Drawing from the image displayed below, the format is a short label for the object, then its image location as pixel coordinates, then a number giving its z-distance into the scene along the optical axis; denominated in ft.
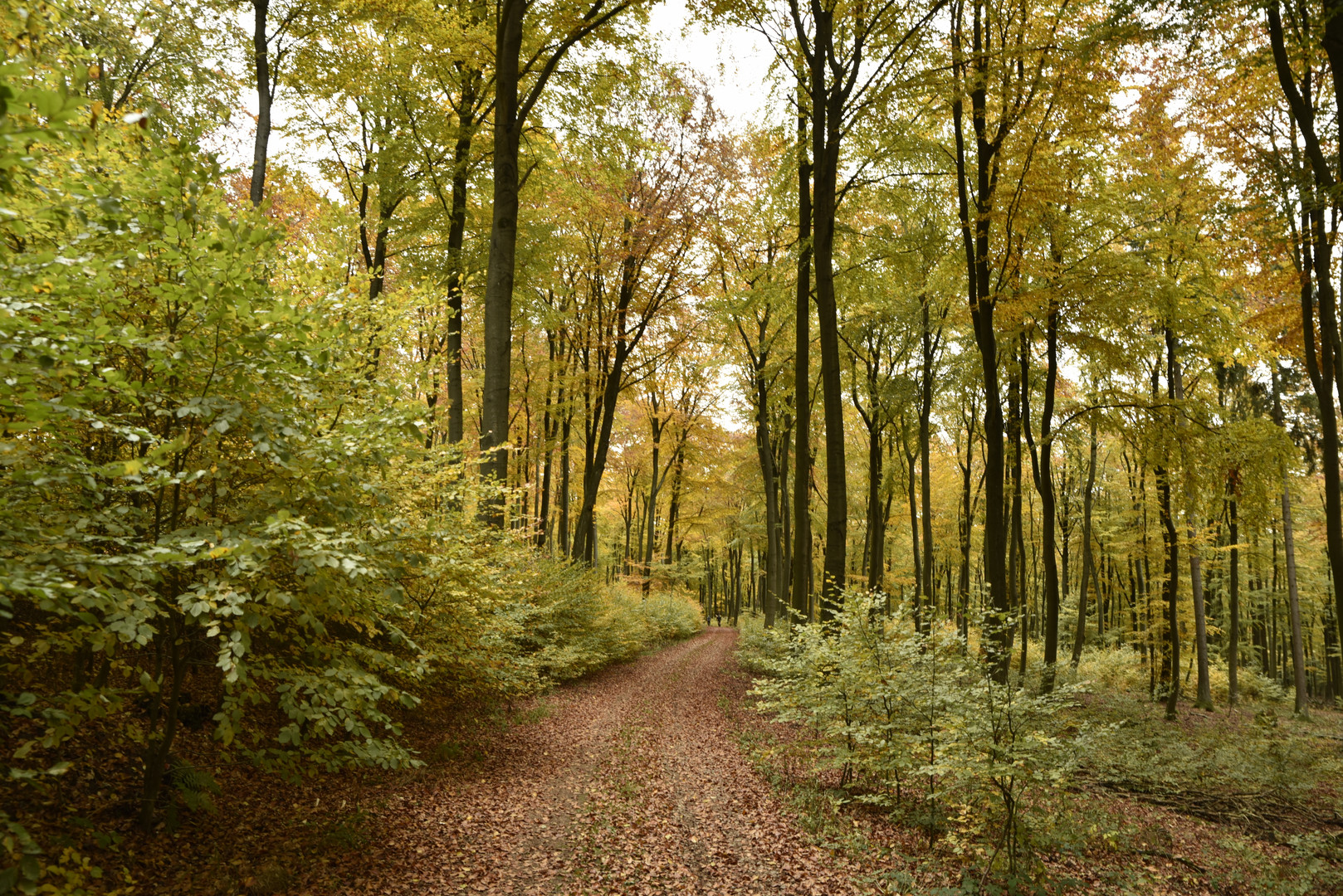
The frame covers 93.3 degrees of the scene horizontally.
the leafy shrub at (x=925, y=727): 15.48
